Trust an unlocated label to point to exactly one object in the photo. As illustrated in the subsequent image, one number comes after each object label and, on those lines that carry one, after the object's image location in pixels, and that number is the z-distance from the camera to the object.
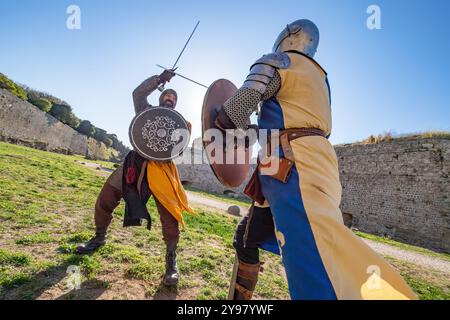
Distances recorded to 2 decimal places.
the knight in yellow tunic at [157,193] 2.62
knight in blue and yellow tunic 1.14
